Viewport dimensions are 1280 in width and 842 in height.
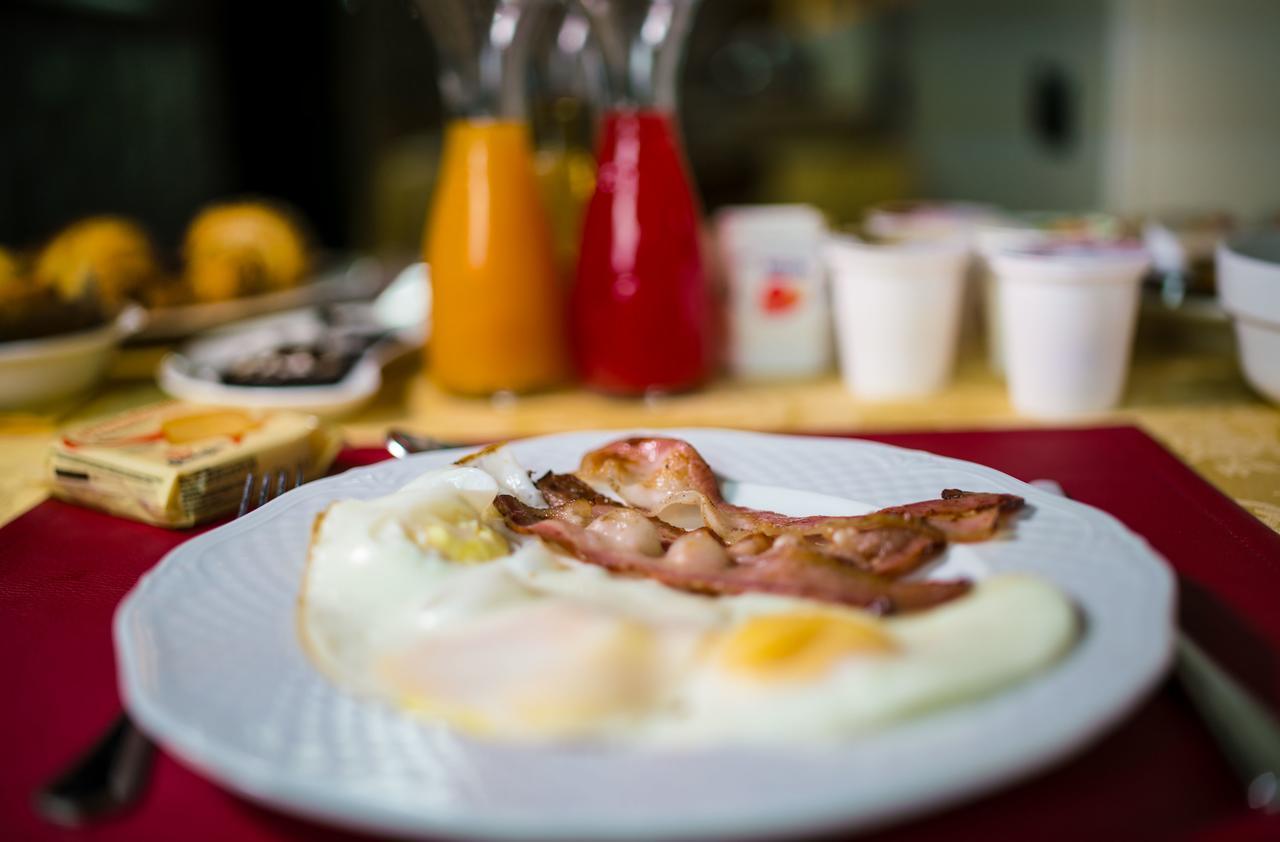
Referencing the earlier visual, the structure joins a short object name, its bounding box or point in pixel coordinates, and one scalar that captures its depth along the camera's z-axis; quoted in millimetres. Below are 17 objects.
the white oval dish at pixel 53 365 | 1095
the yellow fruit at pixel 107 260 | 1424
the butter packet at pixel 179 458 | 790
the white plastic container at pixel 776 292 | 1225
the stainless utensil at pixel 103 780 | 431
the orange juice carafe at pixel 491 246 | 1153
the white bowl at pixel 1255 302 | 953
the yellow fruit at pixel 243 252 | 1468
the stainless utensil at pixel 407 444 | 872
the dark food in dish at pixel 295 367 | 1128
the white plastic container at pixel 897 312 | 1139
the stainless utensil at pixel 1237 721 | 430
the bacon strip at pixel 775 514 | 606
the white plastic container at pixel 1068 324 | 1049
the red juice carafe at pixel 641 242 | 1146
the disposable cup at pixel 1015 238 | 1188
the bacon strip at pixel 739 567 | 543
